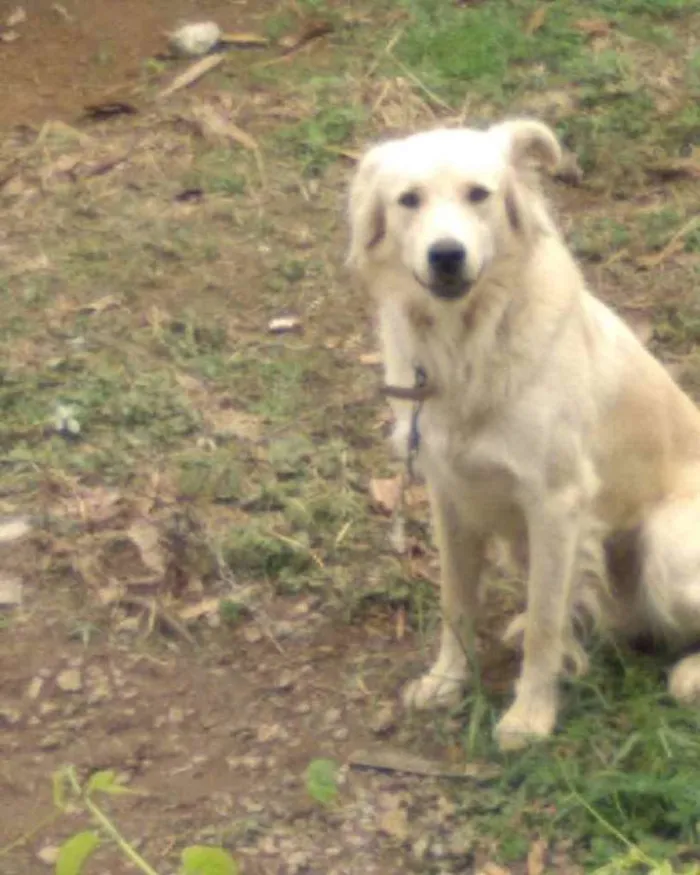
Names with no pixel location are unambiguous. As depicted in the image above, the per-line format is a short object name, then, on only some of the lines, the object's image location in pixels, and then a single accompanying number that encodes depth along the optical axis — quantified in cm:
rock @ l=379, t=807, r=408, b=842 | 678
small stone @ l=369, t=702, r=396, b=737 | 744
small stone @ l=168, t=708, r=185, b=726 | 754
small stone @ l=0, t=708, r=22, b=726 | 757
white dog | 654
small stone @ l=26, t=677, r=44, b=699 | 772
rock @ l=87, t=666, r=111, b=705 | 771
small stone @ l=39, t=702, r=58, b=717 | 762
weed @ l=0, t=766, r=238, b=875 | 346
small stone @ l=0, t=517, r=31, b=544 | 866
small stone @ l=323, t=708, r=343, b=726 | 751
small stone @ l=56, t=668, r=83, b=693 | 776
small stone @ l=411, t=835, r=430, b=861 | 664
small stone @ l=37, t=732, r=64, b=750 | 742
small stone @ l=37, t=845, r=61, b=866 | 672
